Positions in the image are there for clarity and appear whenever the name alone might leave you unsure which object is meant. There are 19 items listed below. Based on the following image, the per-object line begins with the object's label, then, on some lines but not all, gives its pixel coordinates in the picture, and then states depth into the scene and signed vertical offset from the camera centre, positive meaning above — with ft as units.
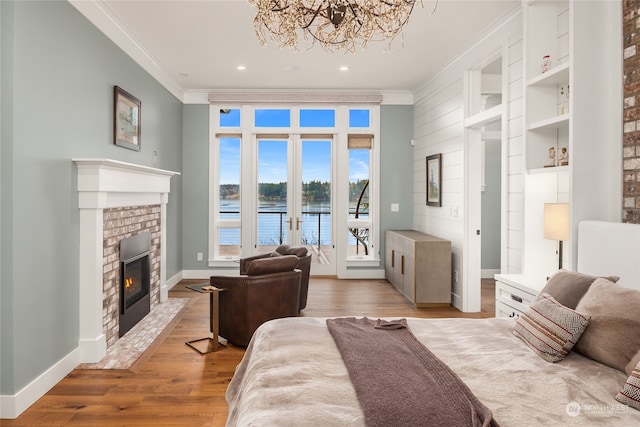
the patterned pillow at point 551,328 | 5.56 -1.80
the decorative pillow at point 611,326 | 5.10 -1.59
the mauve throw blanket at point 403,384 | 3.91 -2.08
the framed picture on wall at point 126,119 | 12.24 +3.00
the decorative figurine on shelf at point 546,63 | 9.59 +3.68
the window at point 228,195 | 20.79 +0.71
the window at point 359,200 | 21.08 +0.48
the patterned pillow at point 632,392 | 4.28 -2.06
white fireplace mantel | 9.90 -0.98
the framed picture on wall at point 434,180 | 17.01 +1.34
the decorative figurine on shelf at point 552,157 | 9.73 +1.34
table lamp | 8.70 -0.26
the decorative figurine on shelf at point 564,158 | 9.02 +1.25
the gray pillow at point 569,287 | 6.15 -1.29
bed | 4.07 -2.15
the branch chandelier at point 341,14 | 6.74 +3.50
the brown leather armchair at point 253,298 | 11.12 -2.64
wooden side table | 11.14 -3.14
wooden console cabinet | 15.44 -2.53
